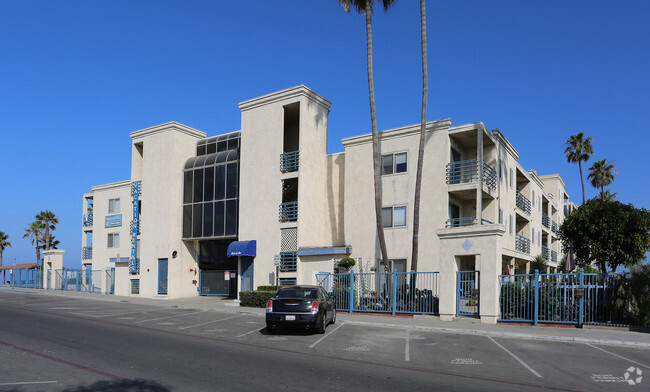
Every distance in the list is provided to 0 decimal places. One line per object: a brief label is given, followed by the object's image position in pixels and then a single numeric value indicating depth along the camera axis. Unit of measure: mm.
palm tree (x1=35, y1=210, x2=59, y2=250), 65375
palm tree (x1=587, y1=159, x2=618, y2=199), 58281
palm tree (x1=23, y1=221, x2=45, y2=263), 64938
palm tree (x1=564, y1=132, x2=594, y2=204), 54281
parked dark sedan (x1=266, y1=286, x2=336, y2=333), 16312
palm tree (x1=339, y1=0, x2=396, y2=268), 27141
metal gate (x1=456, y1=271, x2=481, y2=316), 20453
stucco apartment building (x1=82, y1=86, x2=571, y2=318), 28484
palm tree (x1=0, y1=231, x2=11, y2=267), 75250
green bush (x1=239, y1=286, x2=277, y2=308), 27656
